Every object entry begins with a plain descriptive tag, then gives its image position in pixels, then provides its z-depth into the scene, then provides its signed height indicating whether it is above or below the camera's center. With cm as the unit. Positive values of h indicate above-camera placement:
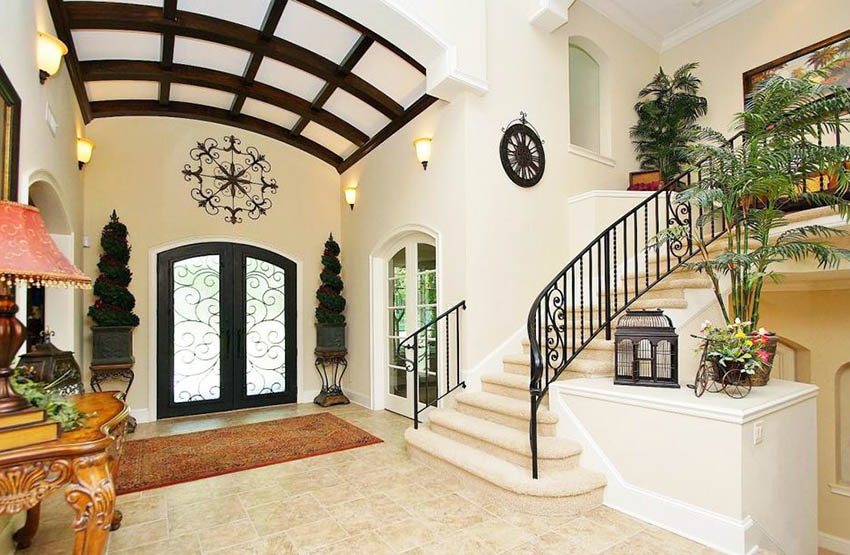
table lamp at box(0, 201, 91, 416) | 160 +5
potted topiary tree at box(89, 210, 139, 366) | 507 -28
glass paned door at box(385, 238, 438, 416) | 520 -39
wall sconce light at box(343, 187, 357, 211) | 661 +122
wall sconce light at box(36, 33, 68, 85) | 326 +163
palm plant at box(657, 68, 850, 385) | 312 +71
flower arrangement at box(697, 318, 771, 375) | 290 -46
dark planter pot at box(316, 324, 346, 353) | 638 -80
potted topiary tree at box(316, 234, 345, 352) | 639 -47
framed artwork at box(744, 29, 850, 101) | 503 +248
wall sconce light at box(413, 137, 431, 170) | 493 +140
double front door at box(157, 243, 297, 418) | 586 -64
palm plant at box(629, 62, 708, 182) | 593 +210
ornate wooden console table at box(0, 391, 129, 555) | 161 -72
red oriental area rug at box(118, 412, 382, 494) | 377 -160
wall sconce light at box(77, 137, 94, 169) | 505 +147
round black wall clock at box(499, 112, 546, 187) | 474 +133
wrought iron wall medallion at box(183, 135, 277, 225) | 612 +139
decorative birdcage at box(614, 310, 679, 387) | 314 -51
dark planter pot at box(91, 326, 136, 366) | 506 -70
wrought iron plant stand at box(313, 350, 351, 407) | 634 -139
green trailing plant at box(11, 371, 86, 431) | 183 -49
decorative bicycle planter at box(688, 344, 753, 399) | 291 -66
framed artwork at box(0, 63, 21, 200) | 248 +82
